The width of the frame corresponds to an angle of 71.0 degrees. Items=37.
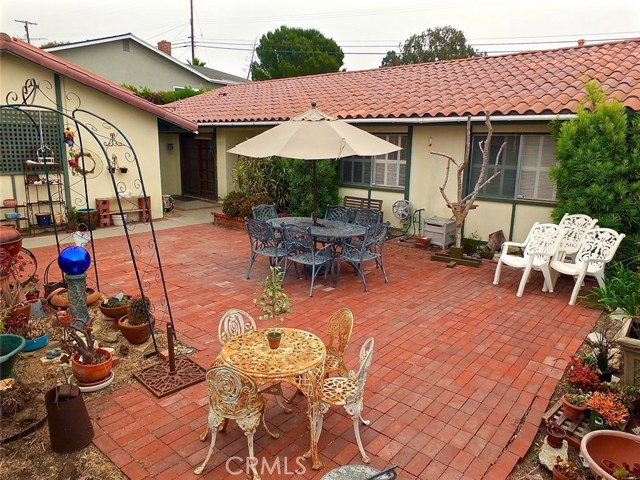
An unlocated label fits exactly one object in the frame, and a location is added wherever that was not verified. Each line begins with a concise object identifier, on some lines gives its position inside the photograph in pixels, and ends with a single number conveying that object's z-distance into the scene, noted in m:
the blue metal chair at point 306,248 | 6.47
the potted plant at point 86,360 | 3.84
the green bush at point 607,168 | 6.41
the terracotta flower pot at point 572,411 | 3.42
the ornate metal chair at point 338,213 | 8.16
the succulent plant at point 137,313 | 4.73
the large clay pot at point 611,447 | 2.81
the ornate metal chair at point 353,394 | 3.04
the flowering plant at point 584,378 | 3.70
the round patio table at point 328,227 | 6.56
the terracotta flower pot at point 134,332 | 4.64
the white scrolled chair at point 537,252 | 6.44
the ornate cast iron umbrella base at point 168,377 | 3.87
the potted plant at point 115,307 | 5.12
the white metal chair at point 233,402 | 2.84
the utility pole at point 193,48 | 35.75
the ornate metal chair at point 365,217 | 8.04
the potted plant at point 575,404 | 3.43
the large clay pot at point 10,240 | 5.28
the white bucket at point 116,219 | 10.81
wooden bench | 10.33
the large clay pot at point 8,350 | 3.69
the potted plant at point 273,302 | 3.52
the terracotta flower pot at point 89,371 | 3.84
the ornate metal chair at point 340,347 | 3.62
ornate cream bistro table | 3.01
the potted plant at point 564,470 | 2.79
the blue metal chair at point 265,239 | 6.77
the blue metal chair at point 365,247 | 6.53
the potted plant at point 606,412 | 3.13
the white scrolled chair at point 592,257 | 6.06
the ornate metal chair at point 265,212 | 8.37
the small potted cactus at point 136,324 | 4.65
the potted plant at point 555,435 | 3.18
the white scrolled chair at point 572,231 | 6.63
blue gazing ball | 4.45
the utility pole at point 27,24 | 32.11
